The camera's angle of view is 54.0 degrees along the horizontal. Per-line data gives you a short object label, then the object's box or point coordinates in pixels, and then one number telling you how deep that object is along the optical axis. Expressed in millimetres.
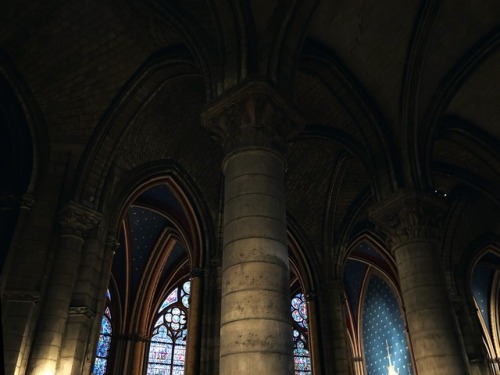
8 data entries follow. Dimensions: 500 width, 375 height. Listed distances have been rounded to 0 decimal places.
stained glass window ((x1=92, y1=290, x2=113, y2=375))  15656
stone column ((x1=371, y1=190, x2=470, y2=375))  7344
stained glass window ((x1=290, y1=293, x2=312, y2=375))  18125
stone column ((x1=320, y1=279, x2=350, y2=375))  12273
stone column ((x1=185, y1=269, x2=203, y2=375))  10398
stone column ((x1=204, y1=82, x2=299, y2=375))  4512
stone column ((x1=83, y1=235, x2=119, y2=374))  8500
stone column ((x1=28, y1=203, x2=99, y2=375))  7723
